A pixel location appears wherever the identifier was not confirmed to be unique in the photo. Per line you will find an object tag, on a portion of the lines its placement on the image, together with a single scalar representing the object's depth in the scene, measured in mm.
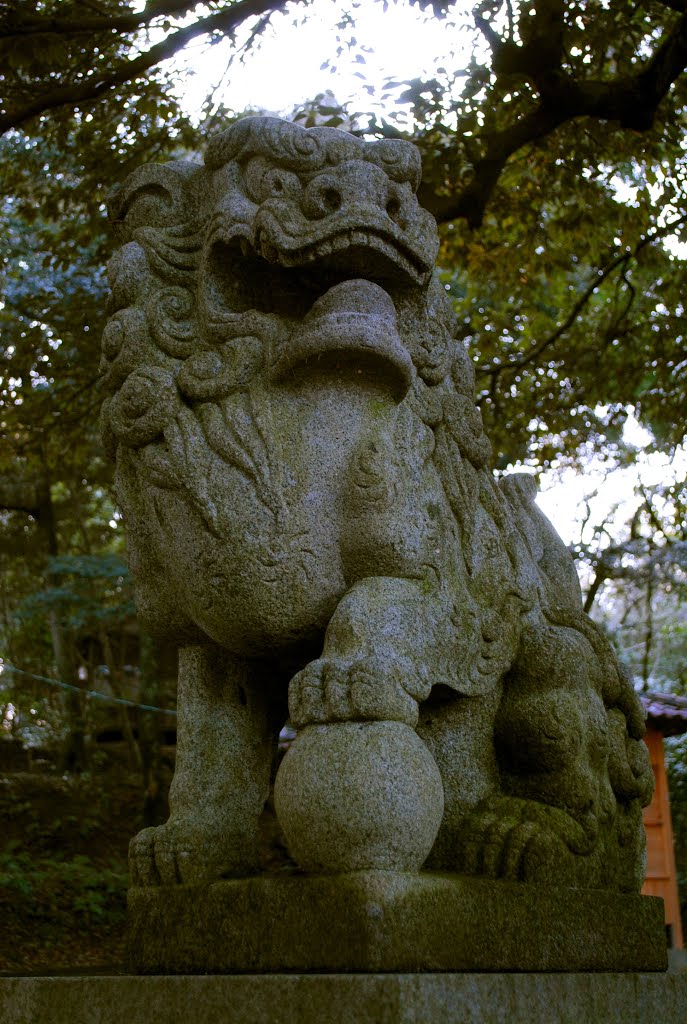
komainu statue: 2656
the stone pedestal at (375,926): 2166
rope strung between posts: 8795
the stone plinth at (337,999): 2021
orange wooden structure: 8383
